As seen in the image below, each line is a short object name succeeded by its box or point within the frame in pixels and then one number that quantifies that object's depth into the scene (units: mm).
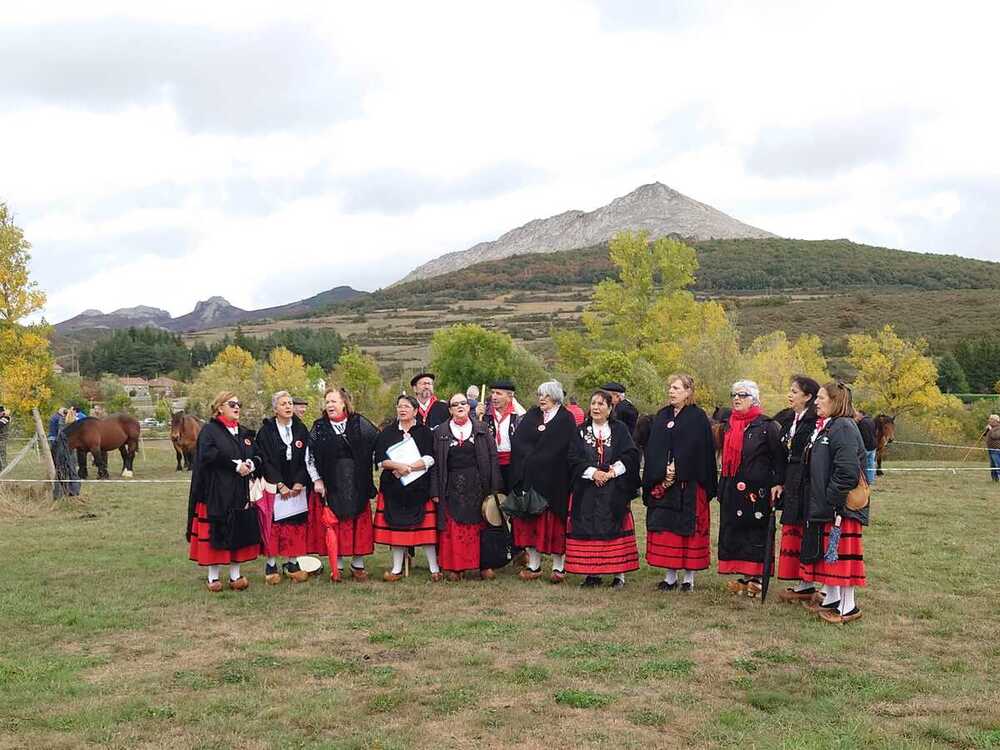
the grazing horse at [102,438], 17891
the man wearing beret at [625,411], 8836
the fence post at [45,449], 13977
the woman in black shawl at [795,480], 6973
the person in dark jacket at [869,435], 13550
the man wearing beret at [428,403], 9203
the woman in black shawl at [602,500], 7648
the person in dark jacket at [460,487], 8062
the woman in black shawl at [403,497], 8047
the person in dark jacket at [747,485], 7188
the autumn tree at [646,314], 36219
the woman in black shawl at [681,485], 7465
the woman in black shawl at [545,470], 8023
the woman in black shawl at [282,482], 7930
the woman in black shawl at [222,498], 7637
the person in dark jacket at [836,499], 6438
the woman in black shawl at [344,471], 8047
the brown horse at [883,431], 17234
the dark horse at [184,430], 17152
